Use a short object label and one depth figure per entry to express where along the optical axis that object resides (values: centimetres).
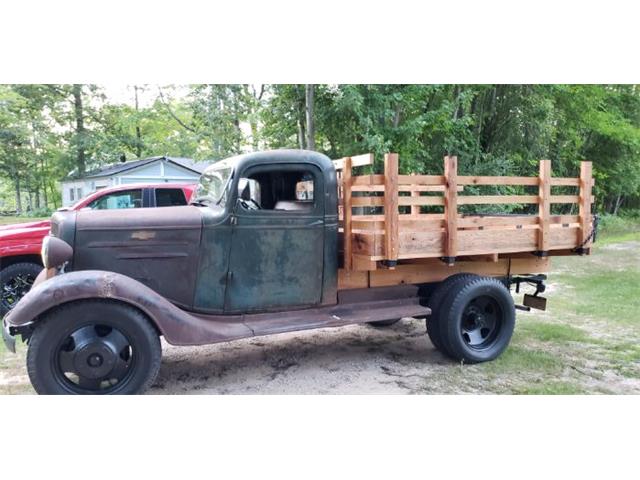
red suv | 604
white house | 1609
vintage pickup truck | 349
